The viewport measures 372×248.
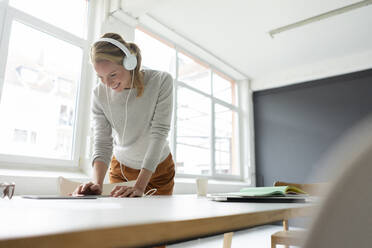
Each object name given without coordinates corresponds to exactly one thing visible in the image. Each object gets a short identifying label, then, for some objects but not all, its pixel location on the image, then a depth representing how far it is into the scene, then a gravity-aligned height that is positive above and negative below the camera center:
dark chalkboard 4.45 +0.92
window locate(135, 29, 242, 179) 3.84 +0.95
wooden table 0.23 -0.06
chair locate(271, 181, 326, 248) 1.40 -0.32
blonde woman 1.35 +0.29
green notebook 0.96 -0.06
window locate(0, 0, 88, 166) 2.27 +0.78
